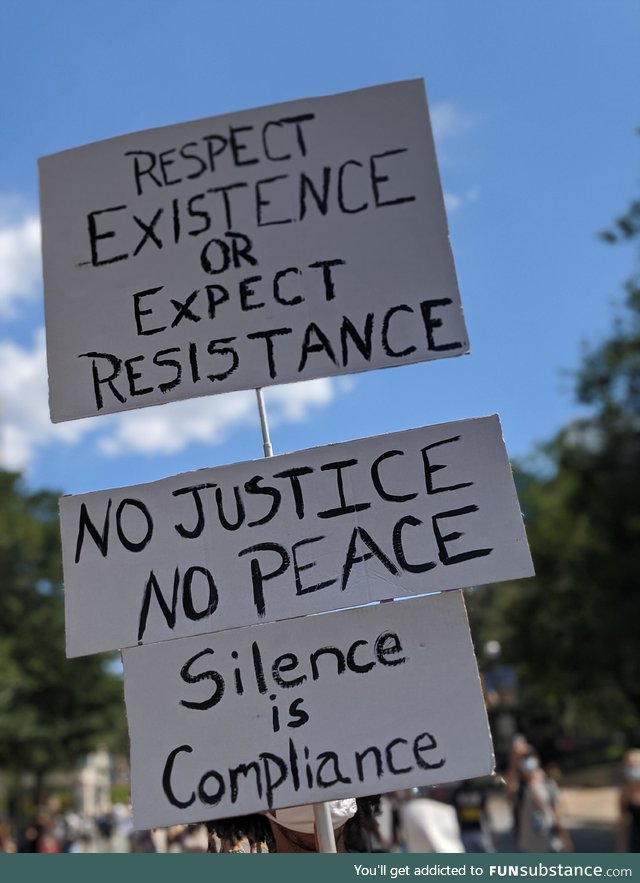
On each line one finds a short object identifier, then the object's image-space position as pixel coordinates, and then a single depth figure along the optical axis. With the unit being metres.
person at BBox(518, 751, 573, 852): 9.77
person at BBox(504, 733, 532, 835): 10.59
